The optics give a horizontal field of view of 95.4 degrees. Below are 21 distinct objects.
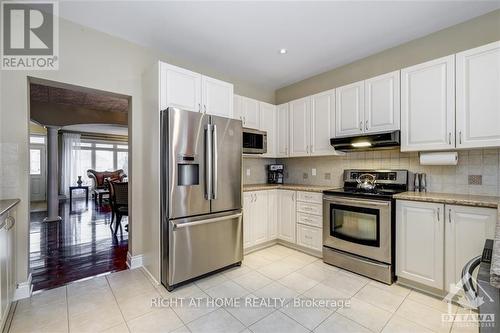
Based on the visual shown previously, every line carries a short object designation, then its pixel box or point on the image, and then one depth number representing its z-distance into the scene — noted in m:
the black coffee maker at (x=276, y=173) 4.17
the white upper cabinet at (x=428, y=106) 2.27
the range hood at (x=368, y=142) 2.56
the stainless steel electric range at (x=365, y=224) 2.42
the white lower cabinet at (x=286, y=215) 3.41
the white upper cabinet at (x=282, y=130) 3.86
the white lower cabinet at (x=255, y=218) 3.20
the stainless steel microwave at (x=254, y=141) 3.35
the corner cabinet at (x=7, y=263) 1.55
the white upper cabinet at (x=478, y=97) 2.03
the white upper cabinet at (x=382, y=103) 2.63
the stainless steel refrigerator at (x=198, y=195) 2.29
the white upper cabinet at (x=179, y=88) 2.42
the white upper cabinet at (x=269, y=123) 3.80
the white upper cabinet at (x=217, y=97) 2.73
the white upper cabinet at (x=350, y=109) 2.93
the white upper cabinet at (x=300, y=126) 3.53
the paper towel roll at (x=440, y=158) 2.30
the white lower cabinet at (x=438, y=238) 1.95
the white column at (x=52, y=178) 5.07
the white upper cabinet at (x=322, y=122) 3.23
